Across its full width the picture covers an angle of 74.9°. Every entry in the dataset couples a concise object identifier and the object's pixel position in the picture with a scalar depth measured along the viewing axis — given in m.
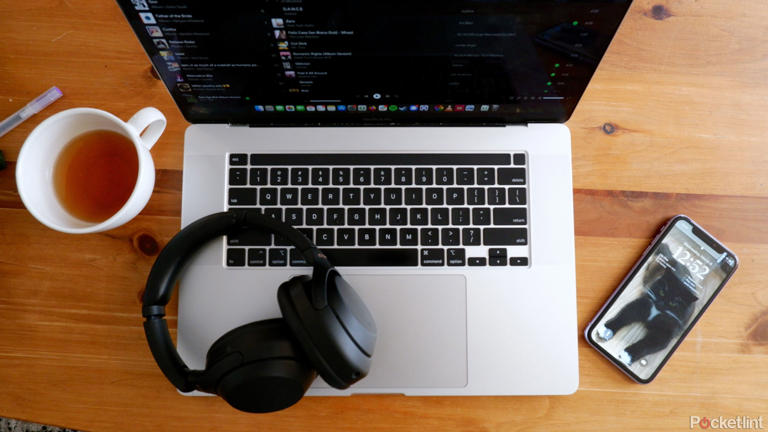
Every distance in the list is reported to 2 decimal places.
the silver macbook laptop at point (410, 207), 0.60
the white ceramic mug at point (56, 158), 0.53
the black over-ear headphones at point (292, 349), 0.50
